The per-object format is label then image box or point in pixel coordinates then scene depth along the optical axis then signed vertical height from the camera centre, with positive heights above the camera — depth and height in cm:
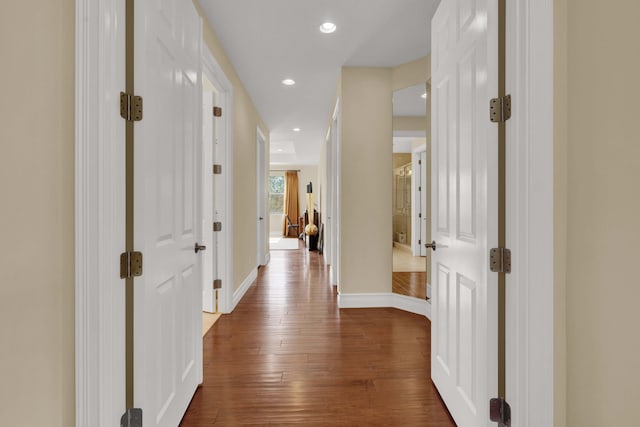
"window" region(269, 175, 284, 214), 1188 +54
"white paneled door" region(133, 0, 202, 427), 120 +0
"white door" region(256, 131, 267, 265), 559 +12
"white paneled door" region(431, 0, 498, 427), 124 +1
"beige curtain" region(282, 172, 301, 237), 1133 +53
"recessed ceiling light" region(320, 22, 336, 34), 262 +147
